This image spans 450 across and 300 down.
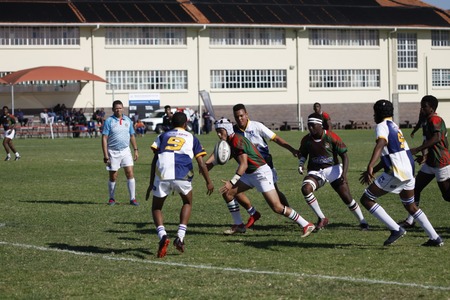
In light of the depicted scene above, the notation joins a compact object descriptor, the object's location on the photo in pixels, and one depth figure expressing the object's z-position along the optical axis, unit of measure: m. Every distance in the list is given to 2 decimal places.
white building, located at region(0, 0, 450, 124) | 67.06
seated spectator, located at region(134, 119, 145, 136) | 62.62
